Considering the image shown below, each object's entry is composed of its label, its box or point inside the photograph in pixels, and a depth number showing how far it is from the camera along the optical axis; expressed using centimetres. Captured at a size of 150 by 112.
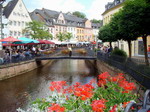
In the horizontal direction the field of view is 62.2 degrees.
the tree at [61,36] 3826
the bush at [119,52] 1235
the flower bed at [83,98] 261
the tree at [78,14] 6687
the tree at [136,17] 776
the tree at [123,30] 882
